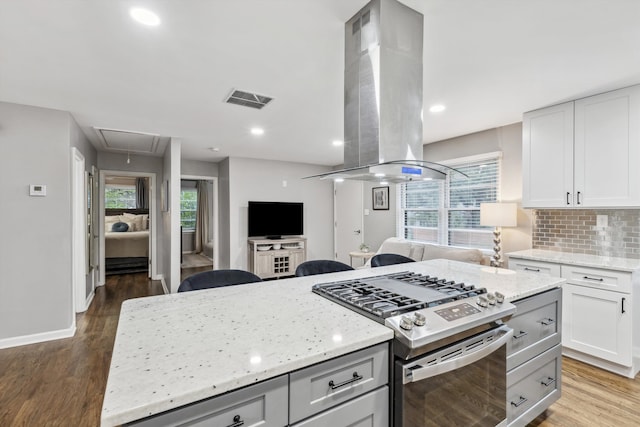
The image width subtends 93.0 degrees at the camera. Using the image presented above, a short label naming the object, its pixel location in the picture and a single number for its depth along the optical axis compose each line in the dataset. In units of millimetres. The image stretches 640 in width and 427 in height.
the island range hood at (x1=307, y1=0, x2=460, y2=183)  1616
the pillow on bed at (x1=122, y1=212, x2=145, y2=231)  8391
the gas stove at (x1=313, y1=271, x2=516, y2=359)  1156
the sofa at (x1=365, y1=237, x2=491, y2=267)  3793
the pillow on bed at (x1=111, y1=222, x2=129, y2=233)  8117
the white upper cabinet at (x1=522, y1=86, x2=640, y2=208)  2623
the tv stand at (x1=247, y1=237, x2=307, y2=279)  5836
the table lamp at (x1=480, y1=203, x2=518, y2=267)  3428
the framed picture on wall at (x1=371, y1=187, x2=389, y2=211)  5633
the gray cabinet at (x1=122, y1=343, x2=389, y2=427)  826
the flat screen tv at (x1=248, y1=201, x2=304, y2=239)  6031
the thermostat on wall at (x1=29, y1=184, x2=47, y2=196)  3123
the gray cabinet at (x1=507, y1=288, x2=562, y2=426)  1677
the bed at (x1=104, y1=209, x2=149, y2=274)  6688
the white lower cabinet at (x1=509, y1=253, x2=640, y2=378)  2457
